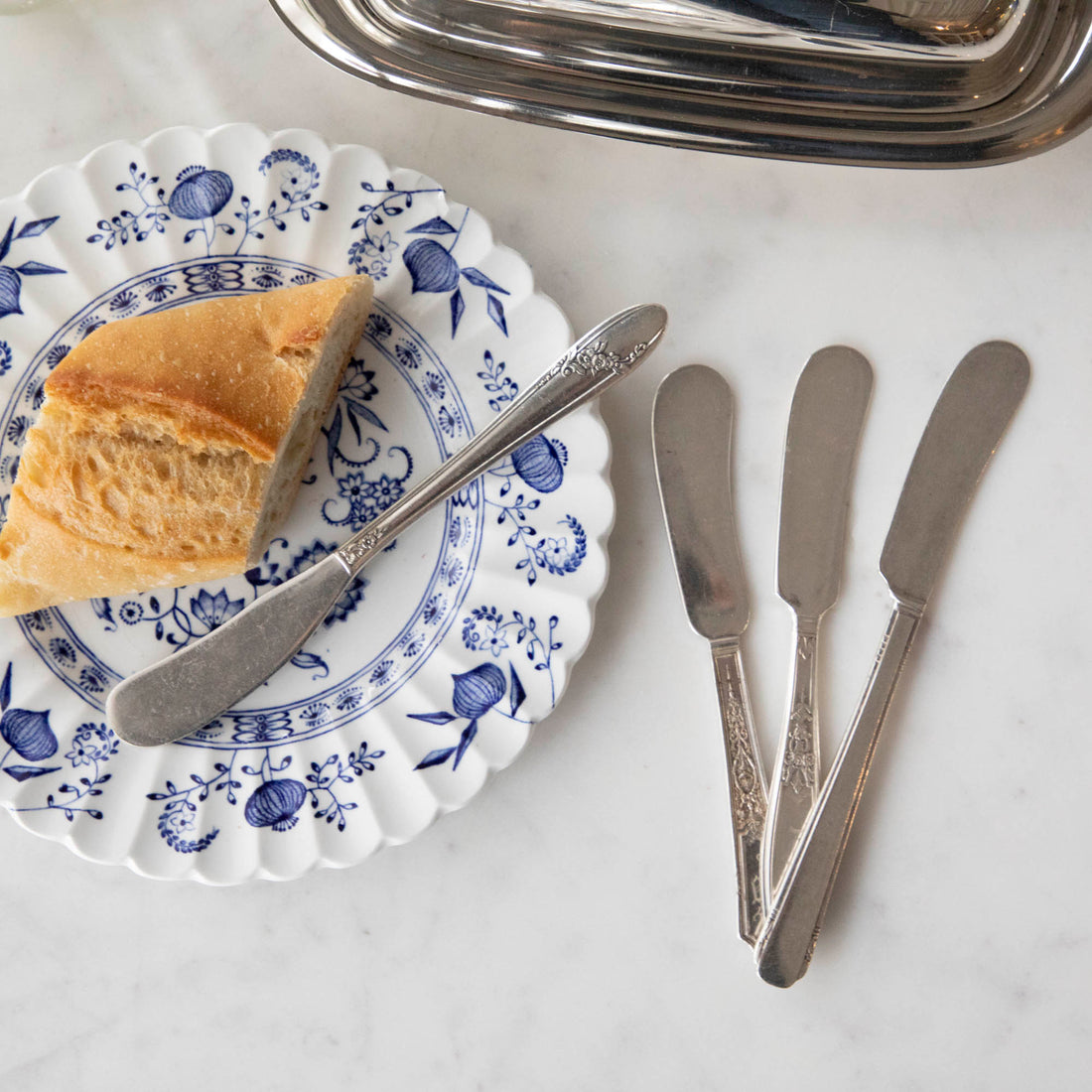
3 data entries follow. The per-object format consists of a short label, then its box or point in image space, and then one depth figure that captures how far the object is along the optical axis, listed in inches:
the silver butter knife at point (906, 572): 27.8
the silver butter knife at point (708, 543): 28.0
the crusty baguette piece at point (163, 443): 27.0
